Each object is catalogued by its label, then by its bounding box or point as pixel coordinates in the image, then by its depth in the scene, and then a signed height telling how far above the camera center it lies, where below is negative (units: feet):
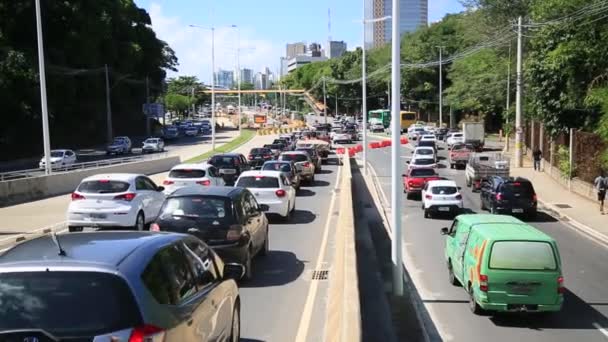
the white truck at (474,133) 212.64 -8.95
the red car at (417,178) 108.37 -11.23
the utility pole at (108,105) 246.88 +0.89
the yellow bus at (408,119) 361.51 -7.81
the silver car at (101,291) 16.17 -4.34
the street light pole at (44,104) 103.91 +0.57
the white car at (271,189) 72.90 -8.45
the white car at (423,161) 134.37 -10.86
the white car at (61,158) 165.20 -11.60
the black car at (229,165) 109.79 -9.14
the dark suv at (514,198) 89.51 -11.79
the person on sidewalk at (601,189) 92.43 -11.18
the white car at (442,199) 88.12 -11.76
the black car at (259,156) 143.49 -10.38
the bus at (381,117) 390.62 -7.28
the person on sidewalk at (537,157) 153.38 -11.80
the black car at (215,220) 42.22 -6.68
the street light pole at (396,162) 41.73 -3.46
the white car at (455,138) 229.86 -11.25
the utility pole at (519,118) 150.71 -3.53
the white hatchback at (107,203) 59.82 -7.94
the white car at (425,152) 156.78 -10.53
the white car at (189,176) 82.94 -8.05
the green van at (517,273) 40.37 -9.55
